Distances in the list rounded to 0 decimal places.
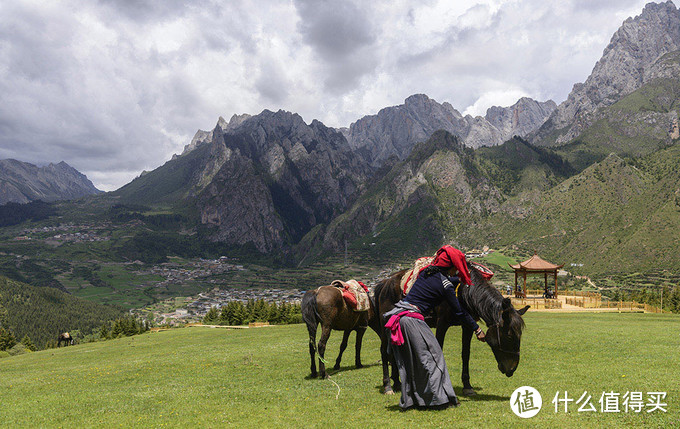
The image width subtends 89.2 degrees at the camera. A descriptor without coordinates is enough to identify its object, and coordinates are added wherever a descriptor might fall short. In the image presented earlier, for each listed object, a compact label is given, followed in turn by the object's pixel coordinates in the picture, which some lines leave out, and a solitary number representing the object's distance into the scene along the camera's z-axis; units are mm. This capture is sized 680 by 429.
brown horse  13562
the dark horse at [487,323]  8945
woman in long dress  8461
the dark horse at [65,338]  59312
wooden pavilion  50812
